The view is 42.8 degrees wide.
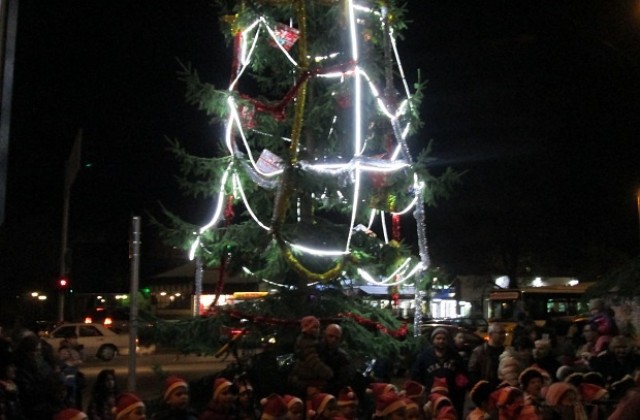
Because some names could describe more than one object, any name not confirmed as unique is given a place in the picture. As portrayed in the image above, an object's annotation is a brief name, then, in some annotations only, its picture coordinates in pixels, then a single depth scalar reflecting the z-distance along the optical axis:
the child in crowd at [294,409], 6.55
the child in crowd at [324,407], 6.70
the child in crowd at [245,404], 7.36
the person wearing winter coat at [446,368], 8.89
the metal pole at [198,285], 11.70
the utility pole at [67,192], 24.49
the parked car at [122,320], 10.70
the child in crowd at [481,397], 6.95
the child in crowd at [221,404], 6.75
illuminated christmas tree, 10.98
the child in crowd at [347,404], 6.83
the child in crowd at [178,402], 6.43
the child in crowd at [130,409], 5.86
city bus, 31.34
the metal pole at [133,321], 8.79
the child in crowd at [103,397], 7.96
